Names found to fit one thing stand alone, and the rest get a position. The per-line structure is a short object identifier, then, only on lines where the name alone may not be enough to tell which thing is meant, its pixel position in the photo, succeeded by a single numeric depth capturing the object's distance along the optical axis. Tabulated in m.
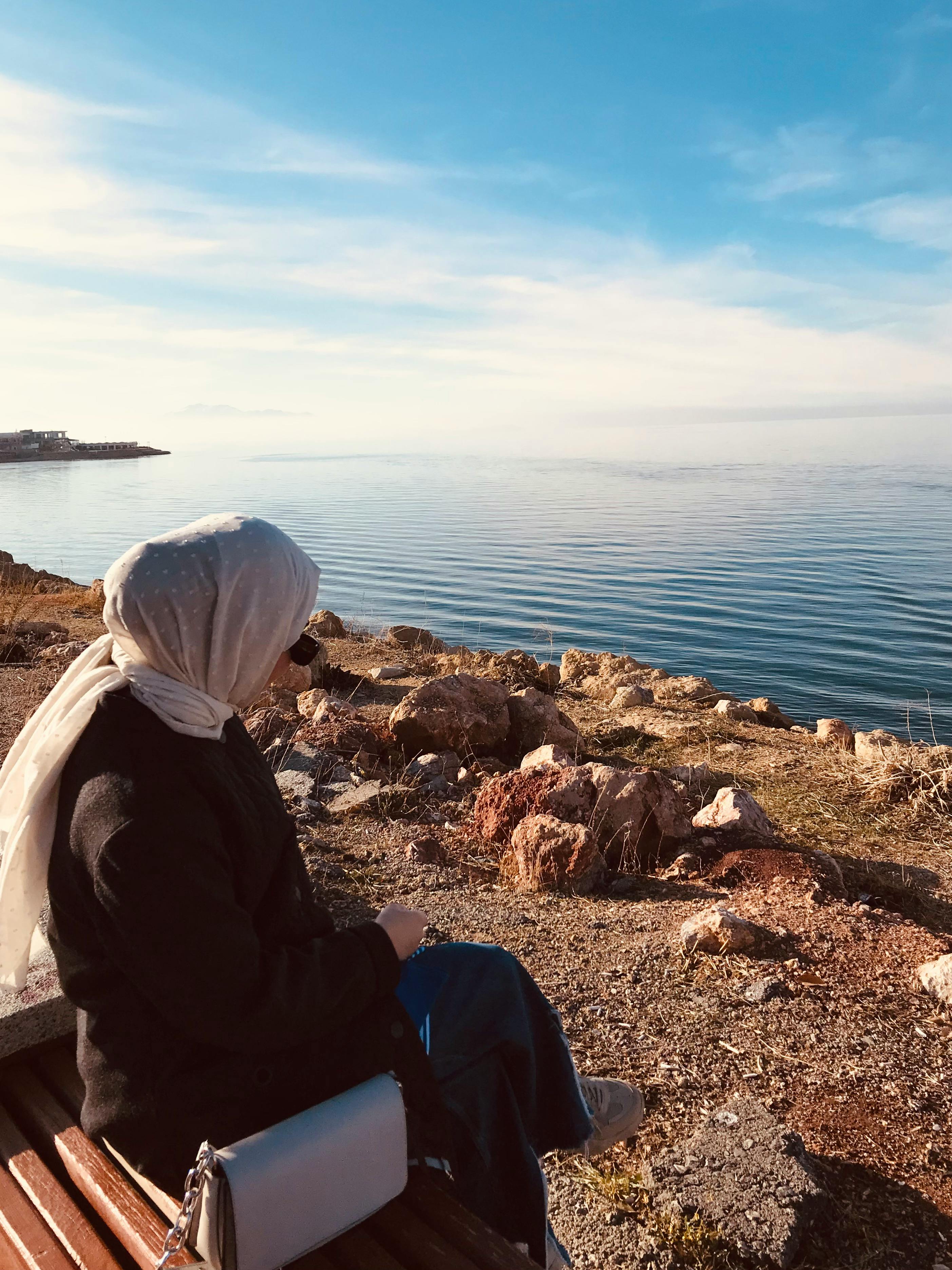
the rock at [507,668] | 9.69
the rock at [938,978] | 3.45
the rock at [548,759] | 5.47
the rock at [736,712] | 8.91
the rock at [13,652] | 8.79
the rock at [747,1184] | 2.38
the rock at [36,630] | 9.70
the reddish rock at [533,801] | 4.98
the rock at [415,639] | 12.92
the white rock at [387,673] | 9.41
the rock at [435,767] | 5.90
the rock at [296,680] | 8.02
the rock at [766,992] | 3.45
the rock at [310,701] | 7.08
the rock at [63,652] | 8.53
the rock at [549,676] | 9.91
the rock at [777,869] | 4.41
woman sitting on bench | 1.59
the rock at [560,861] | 4.50
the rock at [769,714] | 9.87
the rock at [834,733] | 7.89
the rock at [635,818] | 4.87
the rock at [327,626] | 13.17
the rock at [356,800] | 5.39
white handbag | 1.59
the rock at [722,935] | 3.74
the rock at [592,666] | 11.01
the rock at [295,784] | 5.54
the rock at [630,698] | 9.06
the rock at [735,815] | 4.98
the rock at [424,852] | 4.76
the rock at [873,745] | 6.43
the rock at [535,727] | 6.82
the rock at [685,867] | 4.73
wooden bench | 1.74
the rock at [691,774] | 5.92
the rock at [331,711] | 6.57
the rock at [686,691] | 9.88
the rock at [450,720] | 6.25
